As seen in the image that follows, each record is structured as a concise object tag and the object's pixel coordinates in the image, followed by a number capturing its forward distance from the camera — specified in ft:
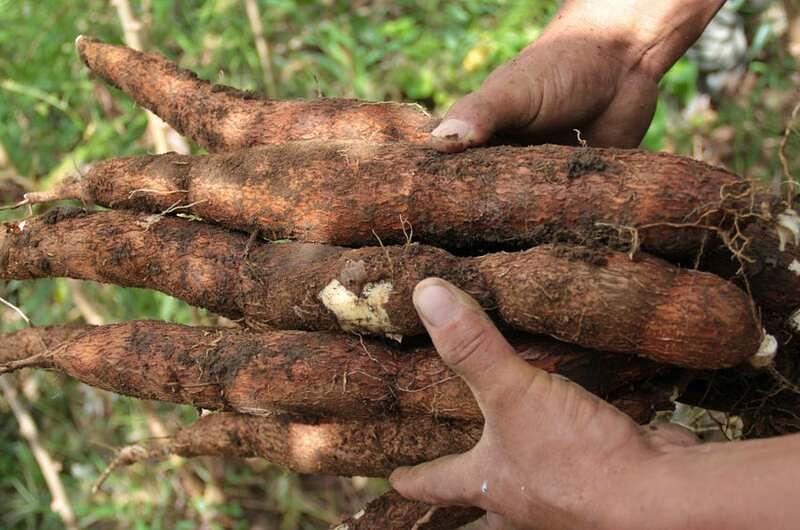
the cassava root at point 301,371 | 1.41
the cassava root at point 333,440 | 1.49
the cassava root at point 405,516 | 1.56
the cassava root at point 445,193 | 1.33
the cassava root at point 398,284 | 1.29
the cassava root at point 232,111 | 1.69
